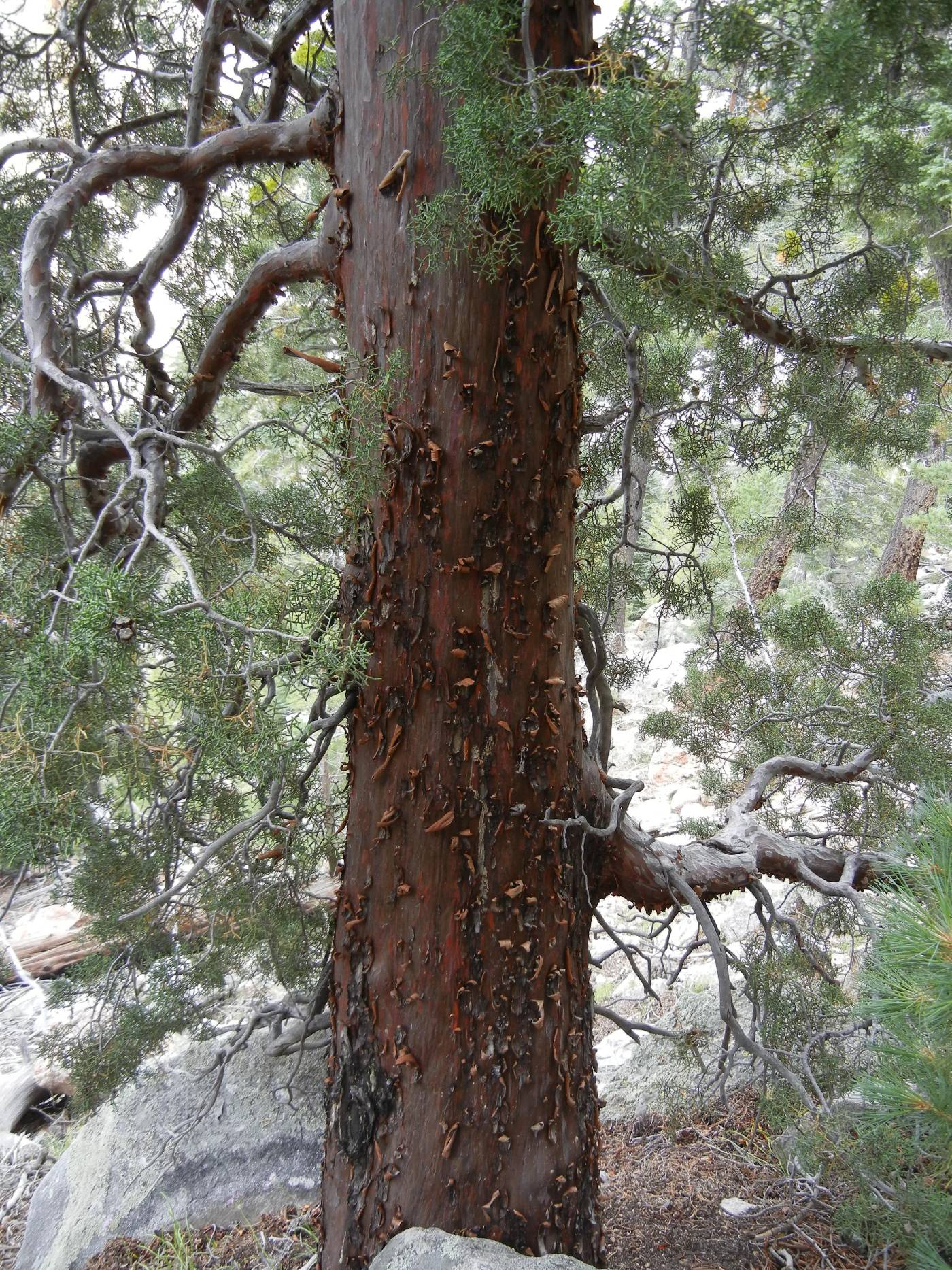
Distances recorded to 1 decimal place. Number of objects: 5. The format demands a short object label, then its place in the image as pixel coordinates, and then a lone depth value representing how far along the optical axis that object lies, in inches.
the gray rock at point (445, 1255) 64.4
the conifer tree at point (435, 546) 55.1
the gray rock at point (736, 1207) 107.4
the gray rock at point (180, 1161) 118.9
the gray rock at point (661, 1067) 147.7
